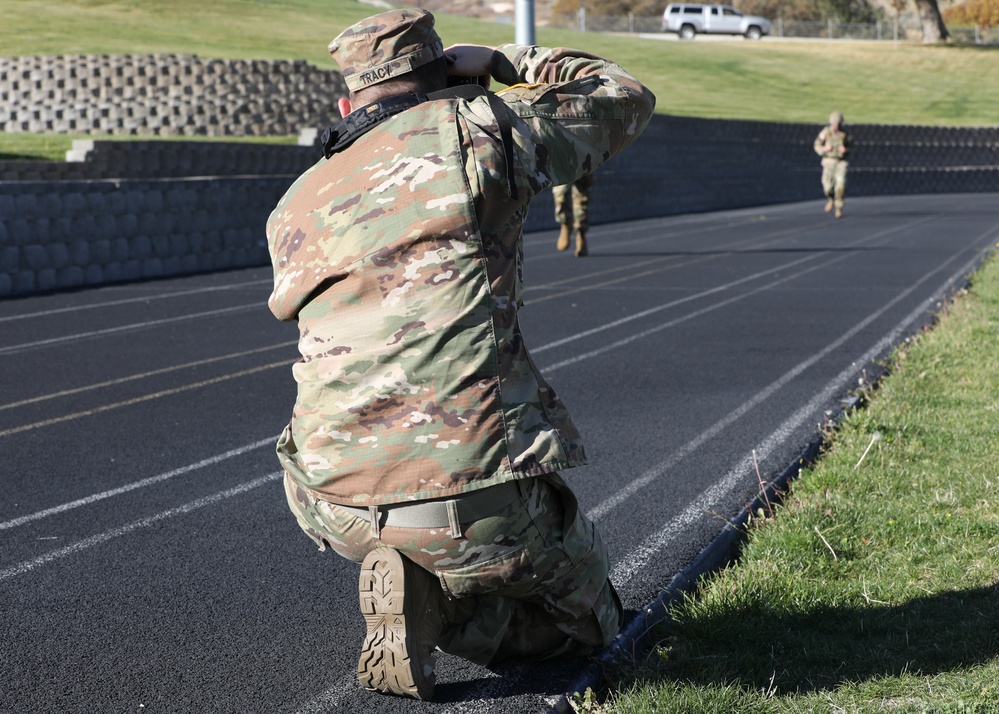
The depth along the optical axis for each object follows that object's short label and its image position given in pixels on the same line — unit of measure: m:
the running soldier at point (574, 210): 17.74
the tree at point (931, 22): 74.81
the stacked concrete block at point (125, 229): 15.39
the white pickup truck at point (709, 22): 77.94
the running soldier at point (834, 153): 25.67
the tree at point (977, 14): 91.38
